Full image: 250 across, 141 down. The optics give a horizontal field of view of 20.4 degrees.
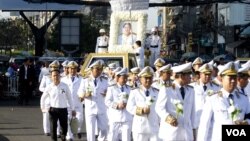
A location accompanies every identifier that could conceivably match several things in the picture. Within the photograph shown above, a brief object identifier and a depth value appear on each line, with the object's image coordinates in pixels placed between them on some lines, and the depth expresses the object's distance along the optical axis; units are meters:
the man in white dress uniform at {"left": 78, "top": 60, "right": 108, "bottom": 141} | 13.91
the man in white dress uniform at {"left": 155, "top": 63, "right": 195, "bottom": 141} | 9.52
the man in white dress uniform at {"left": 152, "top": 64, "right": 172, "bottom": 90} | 9.96
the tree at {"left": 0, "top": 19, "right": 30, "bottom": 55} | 84.19
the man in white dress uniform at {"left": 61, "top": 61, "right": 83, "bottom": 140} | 15.50
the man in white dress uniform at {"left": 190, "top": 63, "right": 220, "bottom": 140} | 11.88
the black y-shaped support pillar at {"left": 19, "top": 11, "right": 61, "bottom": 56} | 44.90
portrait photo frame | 21.94
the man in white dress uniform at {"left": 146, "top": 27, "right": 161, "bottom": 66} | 22.70
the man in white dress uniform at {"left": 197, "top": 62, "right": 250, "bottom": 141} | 8.42
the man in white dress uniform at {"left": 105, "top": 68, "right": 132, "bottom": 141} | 12.51
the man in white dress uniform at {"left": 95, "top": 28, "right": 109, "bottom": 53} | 22.70
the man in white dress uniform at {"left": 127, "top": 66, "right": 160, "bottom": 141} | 10.78
